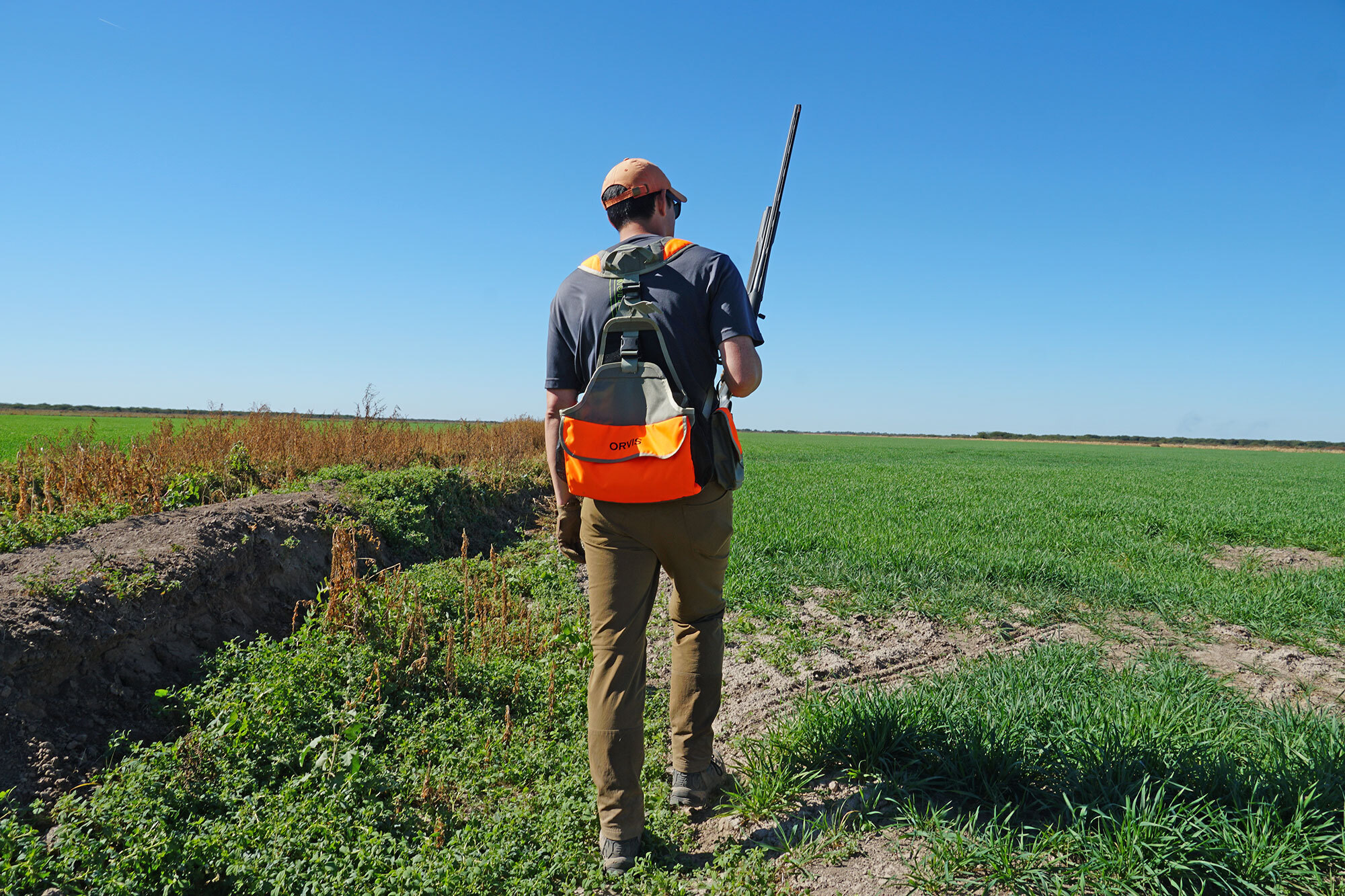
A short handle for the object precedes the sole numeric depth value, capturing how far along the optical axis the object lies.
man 2.52
